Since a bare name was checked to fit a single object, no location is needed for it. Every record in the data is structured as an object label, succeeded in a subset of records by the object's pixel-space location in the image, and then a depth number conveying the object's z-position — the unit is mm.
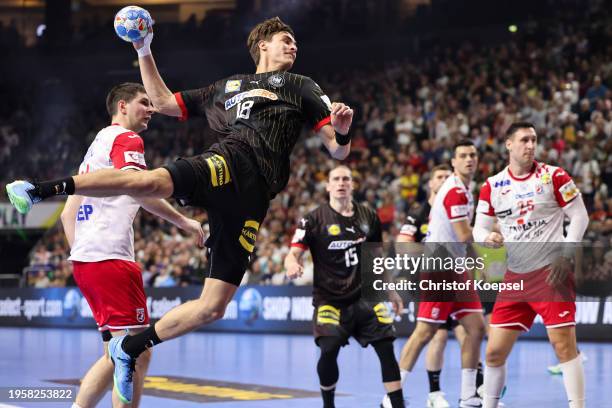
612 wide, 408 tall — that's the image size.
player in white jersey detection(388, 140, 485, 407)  9273
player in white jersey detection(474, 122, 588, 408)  7449
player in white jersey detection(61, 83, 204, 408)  6793
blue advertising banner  16891
